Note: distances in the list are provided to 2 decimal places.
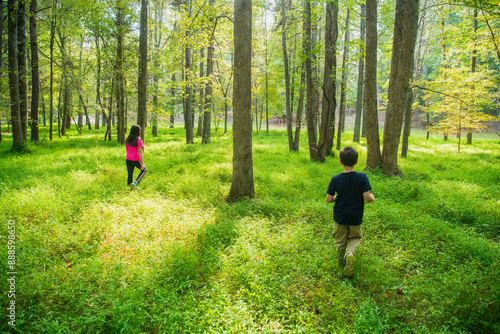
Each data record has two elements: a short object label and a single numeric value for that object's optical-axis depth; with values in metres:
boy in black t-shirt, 3.85
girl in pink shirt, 7.52
